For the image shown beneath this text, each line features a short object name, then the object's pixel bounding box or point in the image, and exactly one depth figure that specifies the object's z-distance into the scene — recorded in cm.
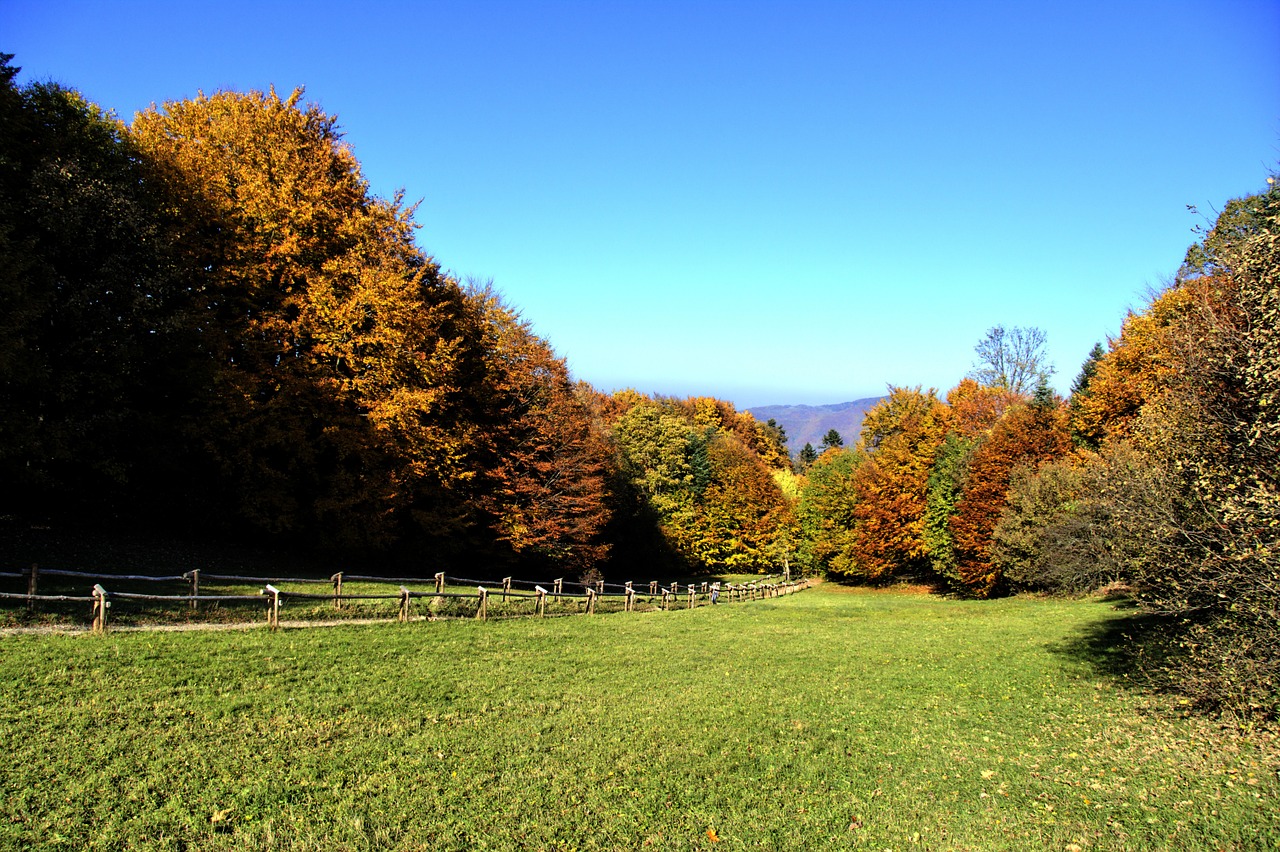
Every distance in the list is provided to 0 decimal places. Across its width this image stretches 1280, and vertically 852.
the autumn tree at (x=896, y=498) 5122
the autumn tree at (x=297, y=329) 2375
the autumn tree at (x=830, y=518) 5519
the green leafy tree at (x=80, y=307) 1783
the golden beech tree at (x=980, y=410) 5109
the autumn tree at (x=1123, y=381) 3108
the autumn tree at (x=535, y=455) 3291
